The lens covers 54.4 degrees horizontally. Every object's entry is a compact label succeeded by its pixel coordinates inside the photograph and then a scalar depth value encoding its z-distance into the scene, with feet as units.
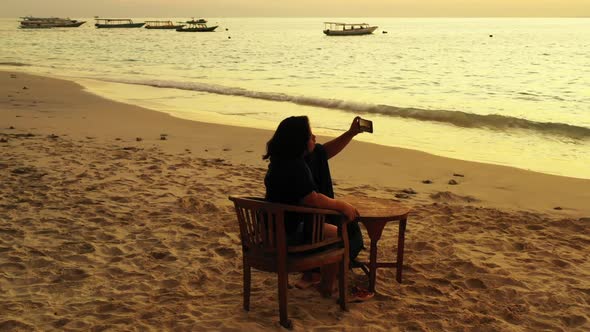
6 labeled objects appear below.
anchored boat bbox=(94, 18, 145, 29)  314.55
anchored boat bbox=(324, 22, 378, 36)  283.79
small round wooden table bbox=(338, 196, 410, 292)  13.35
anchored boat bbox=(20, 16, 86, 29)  330.54
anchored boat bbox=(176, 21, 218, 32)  303.62
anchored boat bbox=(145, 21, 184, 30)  343.01
